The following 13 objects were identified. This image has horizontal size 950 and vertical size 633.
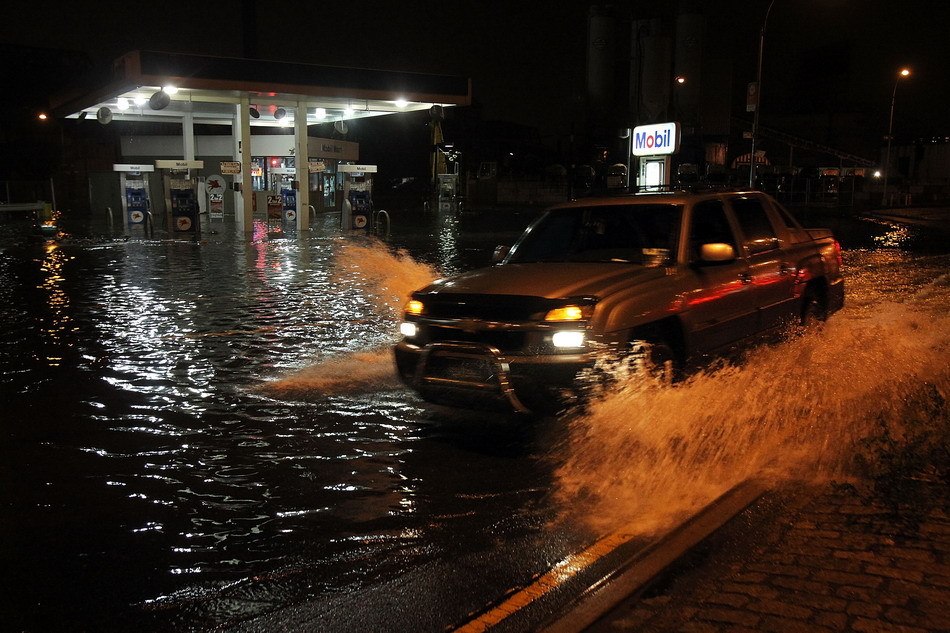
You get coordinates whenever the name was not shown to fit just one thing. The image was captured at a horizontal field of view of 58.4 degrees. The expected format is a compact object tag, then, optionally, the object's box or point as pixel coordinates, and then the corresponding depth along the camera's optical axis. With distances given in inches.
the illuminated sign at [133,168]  1135.9
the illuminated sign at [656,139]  770.2
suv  222.7
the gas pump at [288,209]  1229.1
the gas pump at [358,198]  1103.0
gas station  991.0
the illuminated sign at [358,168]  1087.3
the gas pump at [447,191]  1827.0
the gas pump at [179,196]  1039.6
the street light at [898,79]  2037.3
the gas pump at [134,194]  1161.4
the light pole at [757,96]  1106.4
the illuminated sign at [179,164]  1035.9
